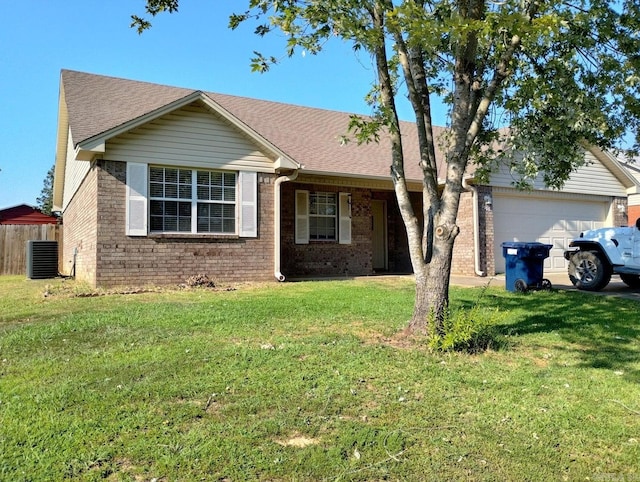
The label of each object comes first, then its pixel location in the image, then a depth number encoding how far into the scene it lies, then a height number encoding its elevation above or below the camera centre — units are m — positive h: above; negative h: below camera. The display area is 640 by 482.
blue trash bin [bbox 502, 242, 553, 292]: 10.04 -0.38
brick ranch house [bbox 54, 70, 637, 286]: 10.73 +1.41
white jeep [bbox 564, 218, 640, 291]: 9.94 -0.25
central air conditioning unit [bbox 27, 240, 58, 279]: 15.38 -0.35
